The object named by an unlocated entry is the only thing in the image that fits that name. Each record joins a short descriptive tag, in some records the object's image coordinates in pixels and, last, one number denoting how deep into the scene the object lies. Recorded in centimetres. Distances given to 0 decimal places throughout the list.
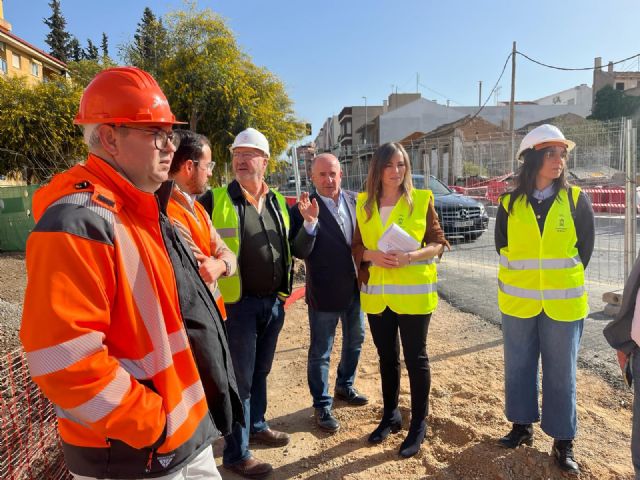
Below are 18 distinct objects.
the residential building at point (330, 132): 8618
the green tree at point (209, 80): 1401
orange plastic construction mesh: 255
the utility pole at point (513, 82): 2212
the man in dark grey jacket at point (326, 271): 337
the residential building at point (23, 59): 3184
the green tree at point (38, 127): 1630
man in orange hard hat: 118
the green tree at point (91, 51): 5253
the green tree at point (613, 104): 4156
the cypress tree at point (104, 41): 5716
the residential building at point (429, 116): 5144
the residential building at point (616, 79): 4916
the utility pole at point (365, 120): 5930
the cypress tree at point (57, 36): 5162
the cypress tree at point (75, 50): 5298
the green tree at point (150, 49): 1461
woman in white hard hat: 277
